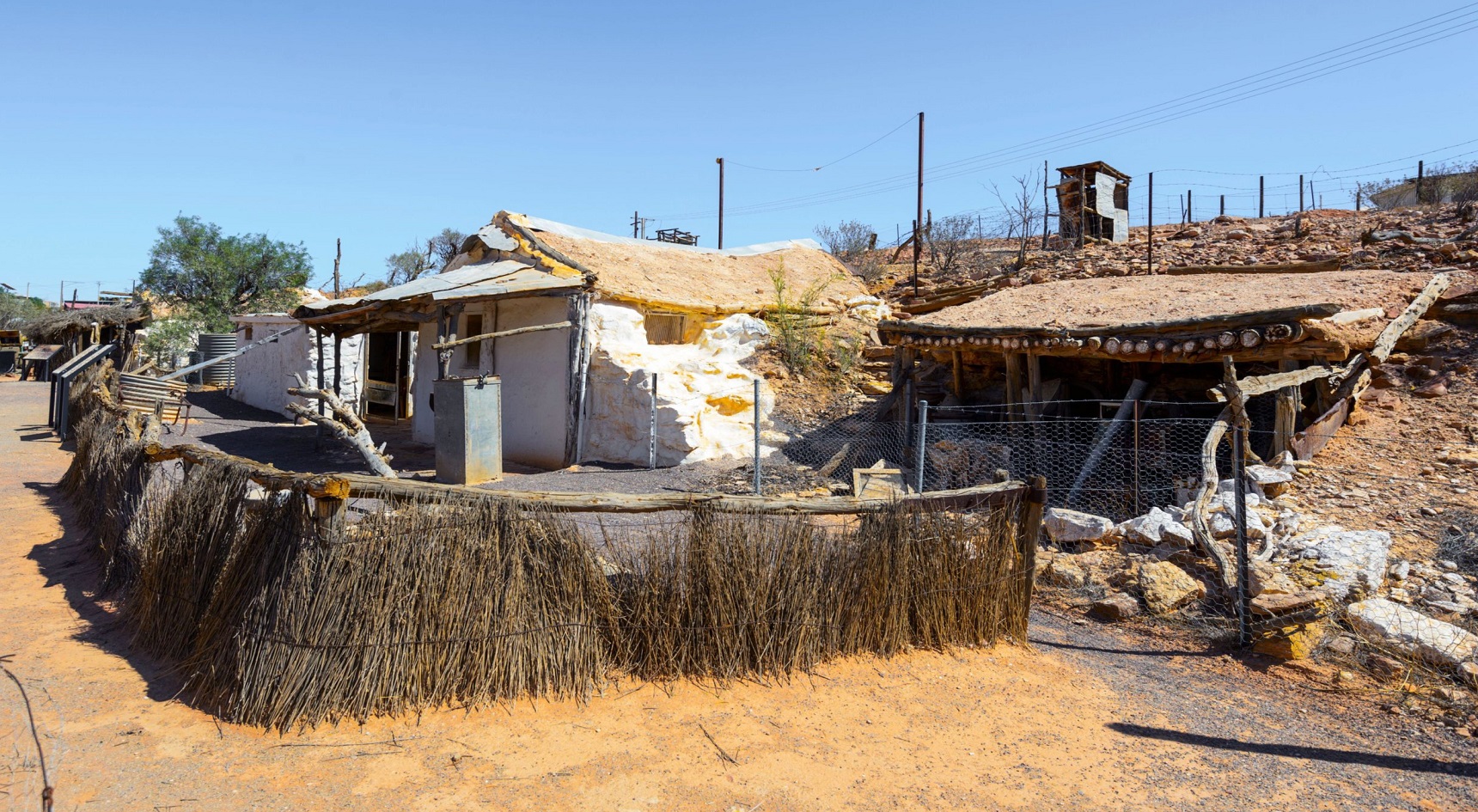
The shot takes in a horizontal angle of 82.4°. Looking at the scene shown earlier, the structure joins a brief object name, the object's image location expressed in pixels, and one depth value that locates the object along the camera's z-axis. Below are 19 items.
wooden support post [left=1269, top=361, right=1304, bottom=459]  7.34
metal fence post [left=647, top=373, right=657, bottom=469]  10.75
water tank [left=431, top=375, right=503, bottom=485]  9.83
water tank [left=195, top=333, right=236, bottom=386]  22.52
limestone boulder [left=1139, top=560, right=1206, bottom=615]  5.56
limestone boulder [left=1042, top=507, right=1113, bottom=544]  6.52
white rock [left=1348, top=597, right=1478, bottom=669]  4.38
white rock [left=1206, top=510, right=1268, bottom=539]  6.03
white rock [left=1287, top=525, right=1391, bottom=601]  5.29
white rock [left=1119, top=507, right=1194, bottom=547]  6.03
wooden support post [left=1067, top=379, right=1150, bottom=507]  8.04
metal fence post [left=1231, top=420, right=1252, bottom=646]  4.94
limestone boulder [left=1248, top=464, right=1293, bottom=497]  6.67
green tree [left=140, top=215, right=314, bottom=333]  29.70
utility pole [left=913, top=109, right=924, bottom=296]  16.52
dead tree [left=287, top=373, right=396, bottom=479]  8.36
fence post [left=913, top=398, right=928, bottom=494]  7.51
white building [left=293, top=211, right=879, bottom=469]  11.07
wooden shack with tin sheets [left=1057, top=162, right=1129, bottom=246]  17.86
